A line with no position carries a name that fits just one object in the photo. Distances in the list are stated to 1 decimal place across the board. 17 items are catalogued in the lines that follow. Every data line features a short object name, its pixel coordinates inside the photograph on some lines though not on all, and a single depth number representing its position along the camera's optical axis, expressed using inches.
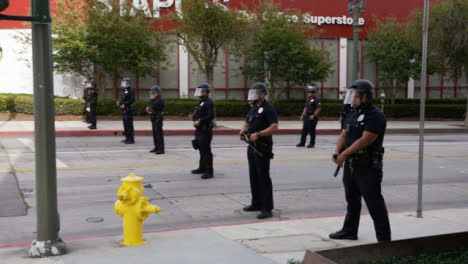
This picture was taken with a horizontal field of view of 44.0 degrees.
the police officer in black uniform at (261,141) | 313.4
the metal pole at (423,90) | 296.5
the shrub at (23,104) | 931.3
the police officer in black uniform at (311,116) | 674.2
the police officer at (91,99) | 802.2
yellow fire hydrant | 251.4
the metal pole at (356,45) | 946.5
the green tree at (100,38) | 948.0
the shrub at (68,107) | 941.8
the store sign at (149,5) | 1015.6
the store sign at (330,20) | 1232.2
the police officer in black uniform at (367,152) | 240.2
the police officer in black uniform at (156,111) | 569.3
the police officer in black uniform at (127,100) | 655.1
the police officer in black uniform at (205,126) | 443.8
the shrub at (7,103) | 941.8
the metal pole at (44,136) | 231.1
